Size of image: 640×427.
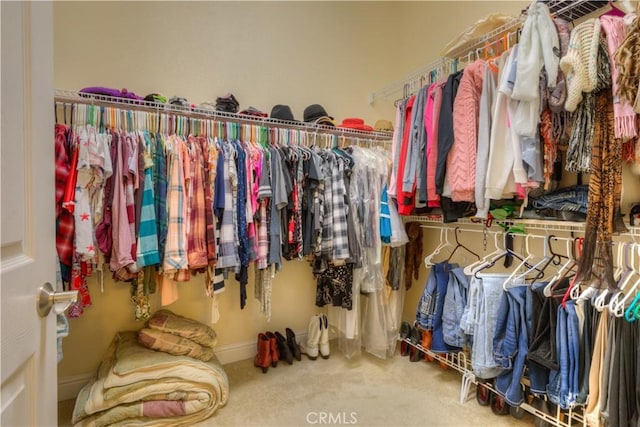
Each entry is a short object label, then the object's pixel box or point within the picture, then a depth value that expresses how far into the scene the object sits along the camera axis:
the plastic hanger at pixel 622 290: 1.20
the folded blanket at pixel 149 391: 1.56
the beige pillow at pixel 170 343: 1.80
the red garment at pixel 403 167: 2.03
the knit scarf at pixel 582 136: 1.32
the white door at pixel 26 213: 0.51
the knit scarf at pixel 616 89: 1.19
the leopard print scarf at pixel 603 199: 1.26
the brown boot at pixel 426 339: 2.18
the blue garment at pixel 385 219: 2.14
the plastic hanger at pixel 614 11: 1.39
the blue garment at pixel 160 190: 1.58
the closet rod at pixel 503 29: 1.50
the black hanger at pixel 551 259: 1.60
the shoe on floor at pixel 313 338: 2.33
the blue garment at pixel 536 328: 1.44
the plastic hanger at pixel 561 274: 1.43
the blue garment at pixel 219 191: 1.69
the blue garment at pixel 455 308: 1.83
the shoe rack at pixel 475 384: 1.47
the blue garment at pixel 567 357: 1.34
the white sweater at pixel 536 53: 1.37
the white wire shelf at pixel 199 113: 1.61
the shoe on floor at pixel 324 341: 2.35
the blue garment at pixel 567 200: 1.41
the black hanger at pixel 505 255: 1.75
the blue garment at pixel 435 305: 1.94
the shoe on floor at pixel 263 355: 2.18
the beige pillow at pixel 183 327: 1.90
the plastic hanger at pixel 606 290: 1.26
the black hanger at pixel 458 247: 2.14
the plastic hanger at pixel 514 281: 1.60
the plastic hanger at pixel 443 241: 2.09
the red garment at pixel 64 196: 1.36
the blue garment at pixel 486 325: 1.61
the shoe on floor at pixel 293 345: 2.31
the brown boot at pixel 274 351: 2.22
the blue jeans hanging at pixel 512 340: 1.51
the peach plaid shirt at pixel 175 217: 1.56
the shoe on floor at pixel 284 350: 2.26
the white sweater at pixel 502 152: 1.51
